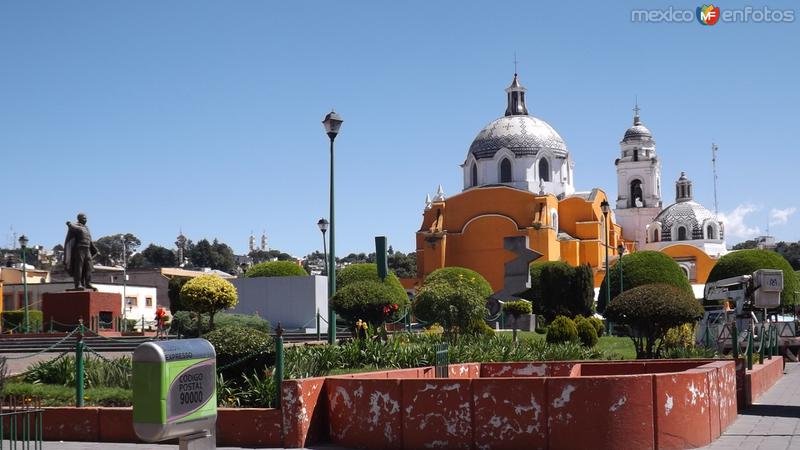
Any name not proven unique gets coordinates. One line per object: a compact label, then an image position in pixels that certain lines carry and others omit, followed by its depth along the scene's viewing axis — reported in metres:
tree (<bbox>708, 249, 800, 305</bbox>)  47.44
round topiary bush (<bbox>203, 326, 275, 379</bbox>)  11.28
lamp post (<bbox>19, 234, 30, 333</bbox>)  34.78
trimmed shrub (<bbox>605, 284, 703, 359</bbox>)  18.97
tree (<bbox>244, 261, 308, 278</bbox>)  48.06
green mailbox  5.28
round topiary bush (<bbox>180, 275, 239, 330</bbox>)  22.81
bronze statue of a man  24.62
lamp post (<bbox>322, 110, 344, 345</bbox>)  18.23
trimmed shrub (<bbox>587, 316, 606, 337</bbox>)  31.81
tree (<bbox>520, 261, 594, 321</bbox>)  43.16
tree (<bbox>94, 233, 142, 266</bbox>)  119.50
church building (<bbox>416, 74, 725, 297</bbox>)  65.94
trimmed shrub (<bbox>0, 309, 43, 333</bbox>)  34.38
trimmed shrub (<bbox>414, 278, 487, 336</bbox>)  24.20
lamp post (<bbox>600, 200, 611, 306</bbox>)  36.24
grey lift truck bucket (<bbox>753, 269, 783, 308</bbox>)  20.03
